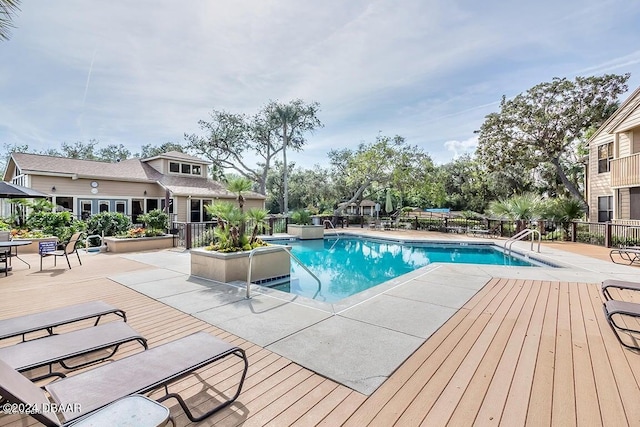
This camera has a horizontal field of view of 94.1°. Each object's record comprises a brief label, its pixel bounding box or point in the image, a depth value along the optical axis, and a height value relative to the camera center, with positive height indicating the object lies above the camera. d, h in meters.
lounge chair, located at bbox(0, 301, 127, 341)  2.77 -1.10
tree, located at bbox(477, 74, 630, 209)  17.55 +5.25
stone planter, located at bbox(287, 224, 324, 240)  16.53 -1.32
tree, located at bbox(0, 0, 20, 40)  2.04 +1.39
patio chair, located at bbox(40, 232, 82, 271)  7.37 -0.92
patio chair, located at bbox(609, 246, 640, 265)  7.92 -1.68
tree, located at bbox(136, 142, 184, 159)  32.94 +7.27
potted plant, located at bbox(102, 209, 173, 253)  10.81 -1.06
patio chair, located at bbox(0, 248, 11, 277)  6.74 -1.17
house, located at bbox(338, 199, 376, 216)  36.81 -0.18
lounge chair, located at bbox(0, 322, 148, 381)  2.19 -1.09
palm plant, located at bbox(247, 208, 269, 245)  7.39 -0.20
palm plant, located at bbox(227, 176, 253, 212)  7.68 +0.59
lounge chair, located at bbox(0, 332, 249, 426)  1.61 -1.12
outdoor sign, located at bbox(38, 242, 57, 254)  7.22 -0.88
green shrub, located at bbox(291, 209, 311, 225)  17.78 -0.57
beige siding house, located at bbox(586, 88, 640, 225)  12.73 +1.66
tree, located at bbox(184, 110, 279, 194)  29.25 +6.73
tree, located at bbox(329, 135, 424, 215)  21.55 +3.30
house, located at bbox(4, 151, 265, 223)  15.16 +1.53
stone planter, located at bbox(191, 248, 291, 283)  6.08 -1.23
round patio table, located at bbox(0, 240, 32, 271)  6.62 -0.73
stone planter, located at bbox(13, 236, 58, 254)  10.14 -1.22
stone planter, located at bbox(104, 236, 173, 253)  10.74 -1.26
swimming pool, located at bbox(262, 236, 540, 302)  7.98 -2.11
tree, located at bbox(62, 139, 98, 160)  35.81 +7.49
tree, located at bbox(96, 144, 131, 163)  38.16 +7.52
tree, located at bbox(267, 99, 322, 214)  28.53 +8.57
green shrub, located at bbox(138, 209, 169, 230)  11.71 -0.37
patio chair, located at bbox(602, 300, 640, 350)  3.26 -1.22
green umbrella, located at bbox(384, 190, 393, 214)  27.83 +0.23
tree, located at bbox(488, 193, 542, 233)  15.38 -0.24
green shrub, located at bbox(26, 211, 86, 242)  11.77 -0.49
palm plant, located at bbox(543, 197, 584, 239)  14.73 -0.41
